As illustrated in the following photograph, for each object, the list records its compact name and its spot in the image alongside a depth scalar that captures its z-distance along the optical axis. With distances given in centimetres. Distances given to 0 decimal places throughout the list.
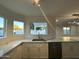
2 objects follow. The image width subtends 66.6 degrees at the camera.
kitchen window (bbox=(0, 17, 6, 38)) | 198
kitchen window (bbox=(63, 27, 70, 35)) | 274
